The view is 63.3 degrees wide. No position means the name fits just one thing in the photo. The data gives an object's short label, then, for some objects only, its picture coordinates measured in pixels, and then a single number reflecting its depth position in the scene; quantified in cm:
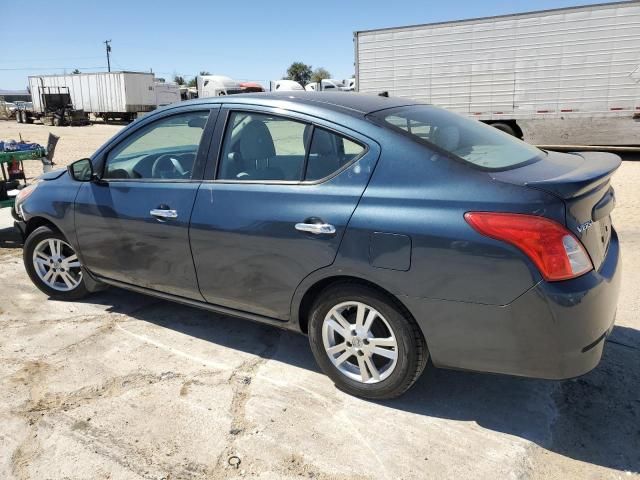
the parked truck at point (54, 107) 3559
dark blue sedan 236
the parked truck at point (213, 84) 3634
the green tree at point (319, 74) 8554
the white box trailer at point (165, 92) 3666
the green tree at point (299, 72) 8762
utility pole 8238
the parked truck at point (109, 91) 3412
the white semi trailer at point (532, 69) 1258
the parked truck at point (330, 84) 3170
